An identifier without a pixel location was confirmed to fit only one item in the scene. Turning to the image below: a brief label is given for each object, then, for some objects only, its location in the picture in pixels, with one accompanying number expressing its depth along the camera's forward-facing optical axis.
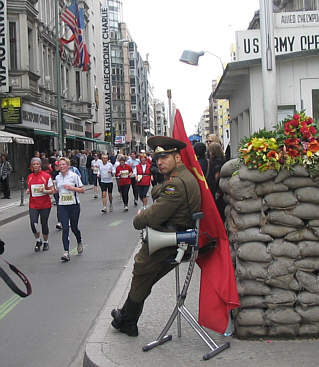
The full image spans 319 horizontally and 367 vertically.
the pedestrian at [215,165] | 7.42
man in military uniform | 4.34
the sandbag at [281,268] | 4.42
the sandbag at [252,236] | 4.46
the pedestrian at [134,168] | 18.86
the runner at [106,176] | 17.27
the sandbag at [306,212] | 4.43
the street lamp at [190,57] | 15.70
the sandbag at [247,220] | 4.52
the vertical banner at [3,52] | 23.72
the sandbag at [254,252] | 4.43
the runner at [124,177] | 17.20
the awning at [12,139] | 21.74
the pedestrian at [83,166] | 30.59
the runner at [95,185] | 20.13
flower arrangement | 4.47
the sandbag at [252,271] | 4.44
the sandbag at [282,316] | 4.43
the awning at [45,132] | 29.34
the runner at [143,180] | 16.31
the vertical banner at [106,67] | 62.33
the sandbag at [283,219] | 4.42
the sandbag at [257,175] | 4.48
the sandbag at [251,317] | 4.47
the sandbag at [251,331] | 4.49
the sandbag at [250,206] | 4.52
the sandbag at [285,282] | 4.42
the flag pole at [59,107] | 27.28
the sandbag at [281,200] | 4.45
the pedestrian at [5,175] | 21.86
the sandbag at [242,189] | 4.53
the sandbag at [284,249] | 4.41
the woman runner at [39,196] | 10.34
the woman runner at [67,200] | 9.34
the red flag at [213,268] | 4.34
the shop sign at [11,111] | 24.97
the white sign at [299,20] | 10.49
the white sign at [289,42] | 10.46
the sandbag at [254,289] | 4.45
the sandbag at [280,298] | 4.43
